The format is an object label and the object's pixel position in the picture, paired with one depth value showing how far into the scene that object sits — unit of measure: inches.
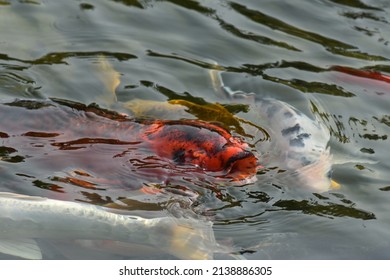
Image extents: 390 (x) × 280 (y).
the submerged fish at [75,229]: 342.3
